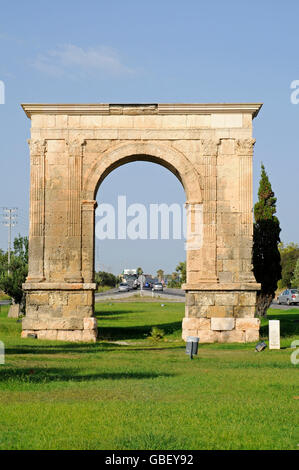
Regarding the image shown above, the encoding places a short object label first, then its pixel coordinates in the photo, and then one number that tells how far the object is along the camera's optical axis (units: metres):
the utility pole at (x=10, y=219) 72.24
